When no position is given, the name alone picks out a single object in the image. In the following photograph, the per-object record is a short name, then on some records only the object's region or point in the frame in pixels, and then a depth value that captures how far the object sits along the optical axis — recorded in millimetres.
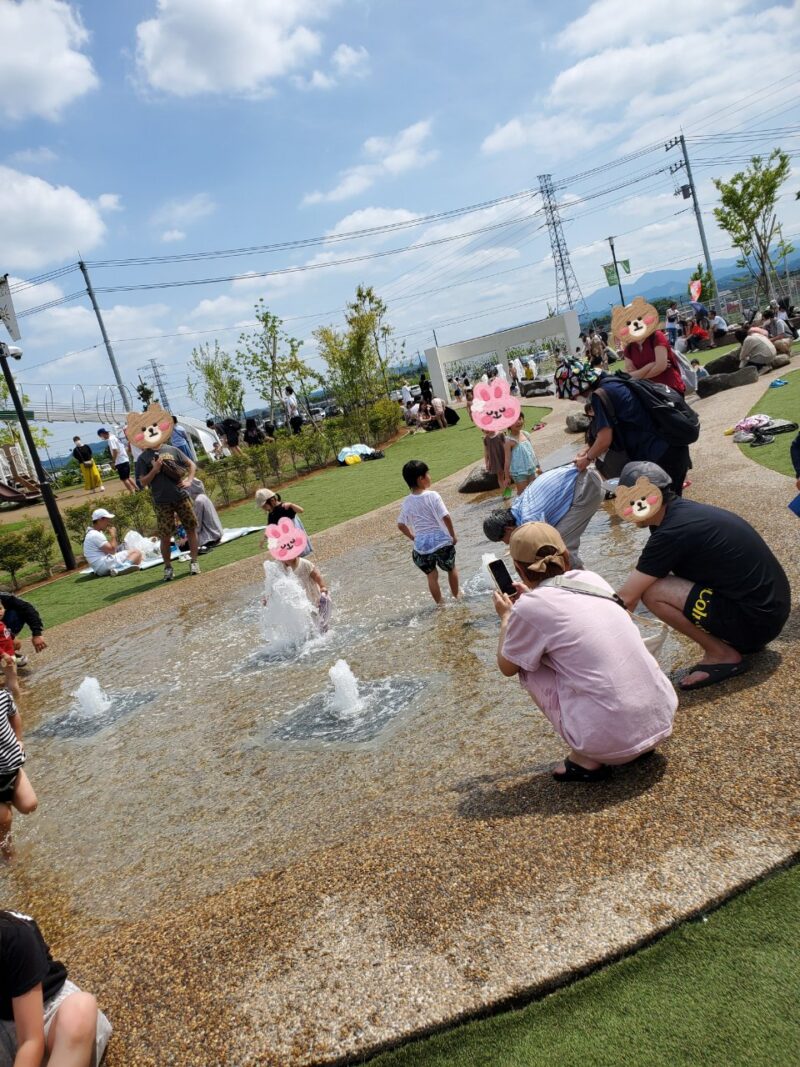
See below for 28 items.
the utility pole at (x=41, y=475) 15789
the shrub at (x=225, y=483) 20923
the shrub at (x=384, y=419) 27562
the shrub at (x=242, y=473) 21438
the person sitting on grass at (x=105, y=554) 14883
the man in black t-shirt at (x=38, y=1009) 2408
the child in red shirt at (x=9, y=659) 7859
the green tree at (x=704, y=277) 48000
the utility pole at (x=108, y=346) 36331
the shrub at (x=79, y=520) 17766
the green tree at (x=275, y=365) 39656
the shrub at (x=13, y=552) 15414
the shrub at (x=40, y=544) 15836
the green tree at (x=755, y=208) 39344
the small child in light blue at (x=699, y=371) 18850
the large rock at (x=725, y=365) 18922
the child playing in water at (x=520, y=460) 9219
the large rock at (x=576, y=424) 17797
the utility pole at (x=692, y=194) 47188
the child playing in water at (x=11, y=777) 4000
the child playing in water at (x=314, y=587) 7691
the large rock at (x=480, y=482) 14258
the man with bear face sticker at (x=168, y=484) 11430
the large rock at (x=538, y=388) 35378
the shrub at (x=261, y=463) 22094
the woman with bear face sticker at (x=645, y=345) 6312
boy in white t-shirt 7215
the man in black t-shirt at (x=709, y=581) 4047
